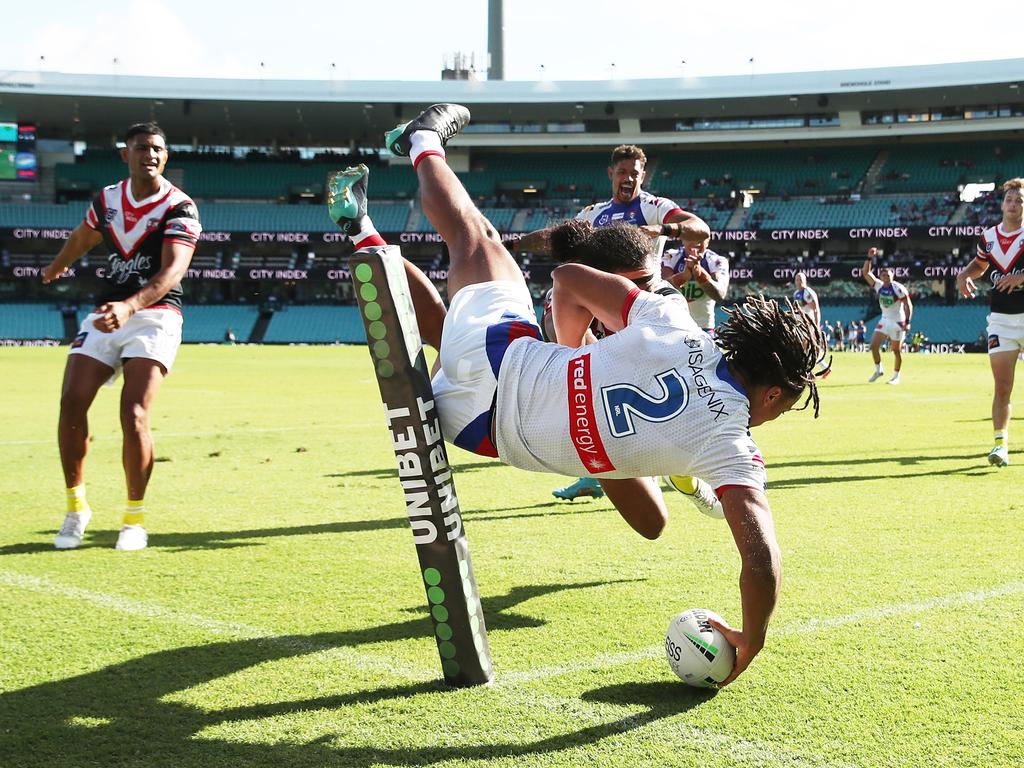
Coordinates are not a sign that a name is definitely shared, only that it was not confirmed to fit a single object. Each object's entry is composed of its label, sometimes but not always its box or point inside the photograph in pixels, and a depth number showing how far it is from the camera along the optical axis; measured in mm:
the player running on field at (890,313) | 21947
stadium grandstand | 53406
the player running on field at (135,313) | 5875
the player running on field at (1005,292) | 9180
